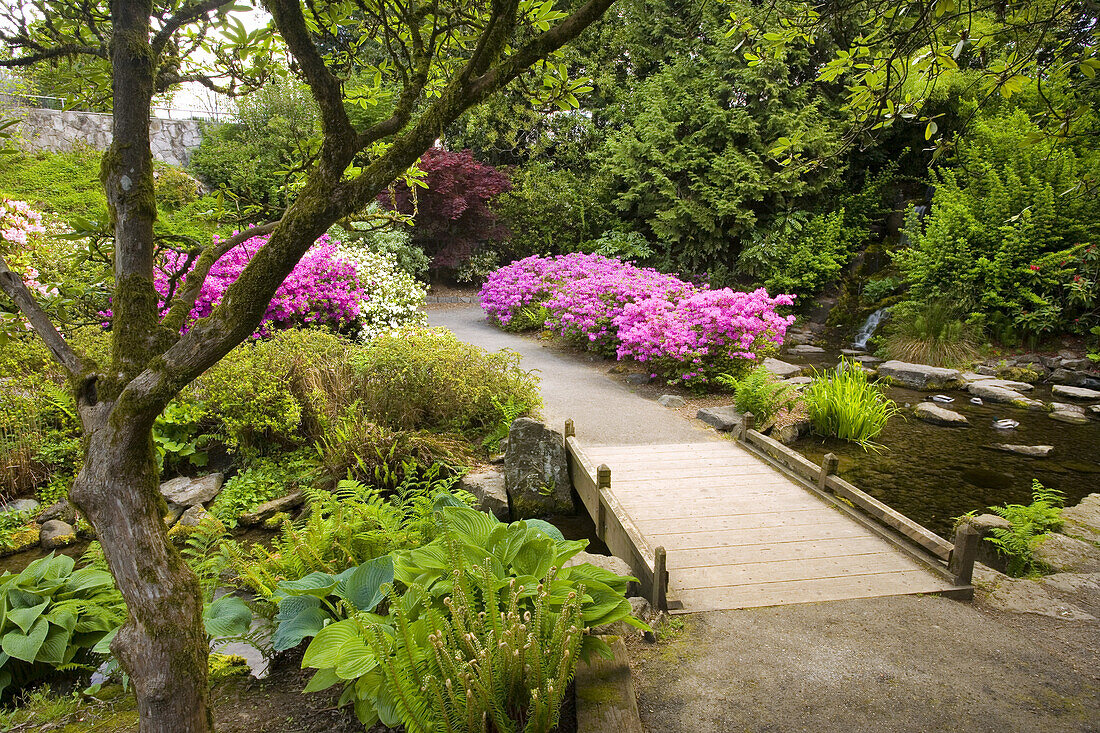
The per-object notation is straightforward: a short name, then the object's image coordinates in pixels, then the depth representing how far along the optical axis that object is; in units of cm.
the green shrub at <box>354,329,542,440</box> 588
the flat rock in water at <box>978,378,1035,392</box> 874
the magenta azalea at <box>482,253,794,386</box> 769
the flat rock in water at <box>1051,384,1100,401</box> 827
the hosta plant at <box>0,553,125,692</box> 242
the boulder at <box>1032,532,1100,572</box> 406
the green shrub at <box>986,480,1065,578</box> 419
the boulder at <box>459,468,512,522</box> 507
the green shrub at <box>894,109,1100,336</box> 970
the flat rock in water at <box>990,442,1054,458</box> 650
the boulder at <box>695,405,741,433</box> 655
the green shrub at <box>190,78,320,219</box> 1716
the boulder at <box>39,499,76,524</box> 501
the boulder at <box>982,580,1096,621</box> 326
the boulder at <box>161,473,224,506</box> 532
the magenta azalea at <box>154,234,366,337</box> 831
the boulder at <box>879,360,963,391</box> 901
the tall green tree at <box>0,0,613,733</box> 145
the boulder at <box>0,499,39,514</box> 503
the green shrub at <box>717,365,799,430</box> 671
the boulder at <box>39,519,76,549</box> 473
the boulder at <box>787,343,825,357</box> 1145
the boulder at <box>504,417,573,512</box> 523
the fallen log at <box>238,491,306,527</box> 502
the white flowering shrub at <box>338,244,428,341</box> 965
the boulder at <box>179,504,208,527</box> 497
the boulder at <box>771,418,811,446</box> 671
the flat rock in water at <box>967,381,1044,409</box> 812
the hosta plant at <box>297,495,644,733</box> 163
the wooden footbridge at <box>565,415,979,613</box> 339
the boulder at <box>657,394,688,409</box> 736
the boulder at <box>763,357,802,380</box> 927
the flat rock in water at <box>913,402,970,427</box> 746
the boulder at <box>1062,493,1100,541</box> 459
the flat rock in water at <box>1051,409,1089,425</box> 753
